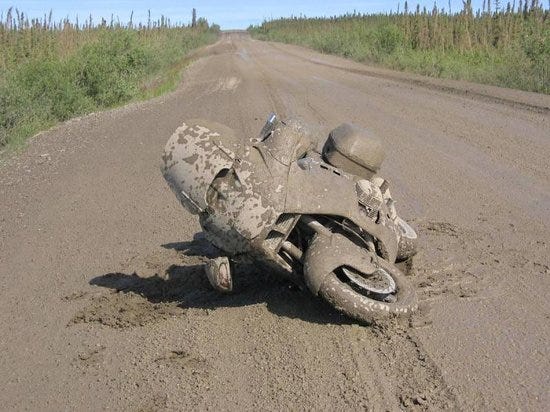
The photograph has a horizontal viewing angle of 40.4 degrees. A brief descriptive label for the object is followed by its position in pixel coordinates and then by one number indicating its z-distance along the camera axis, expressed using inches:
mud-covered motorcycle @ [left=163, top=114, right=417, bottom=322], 192.7
